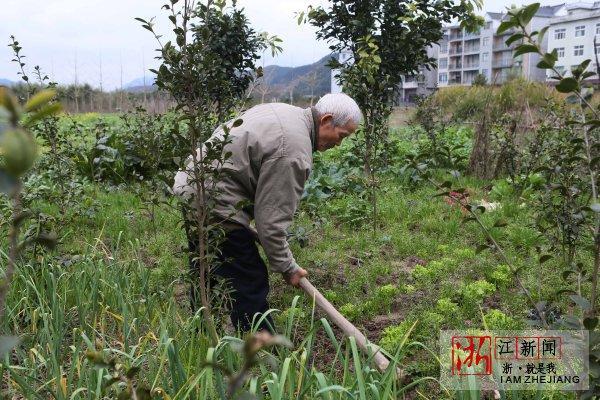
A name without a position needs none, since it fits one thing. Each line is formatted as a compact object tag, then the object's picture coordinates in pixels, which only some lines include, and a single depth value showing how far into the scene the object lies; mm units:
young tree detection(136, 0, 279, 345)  2557
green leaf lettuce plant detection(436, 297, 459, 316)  3449
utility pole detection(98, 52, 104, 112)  30538
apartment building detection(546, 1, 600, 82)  53969
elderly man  2980
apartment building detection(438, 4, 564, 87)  67938
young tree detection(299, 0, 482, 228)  5500
